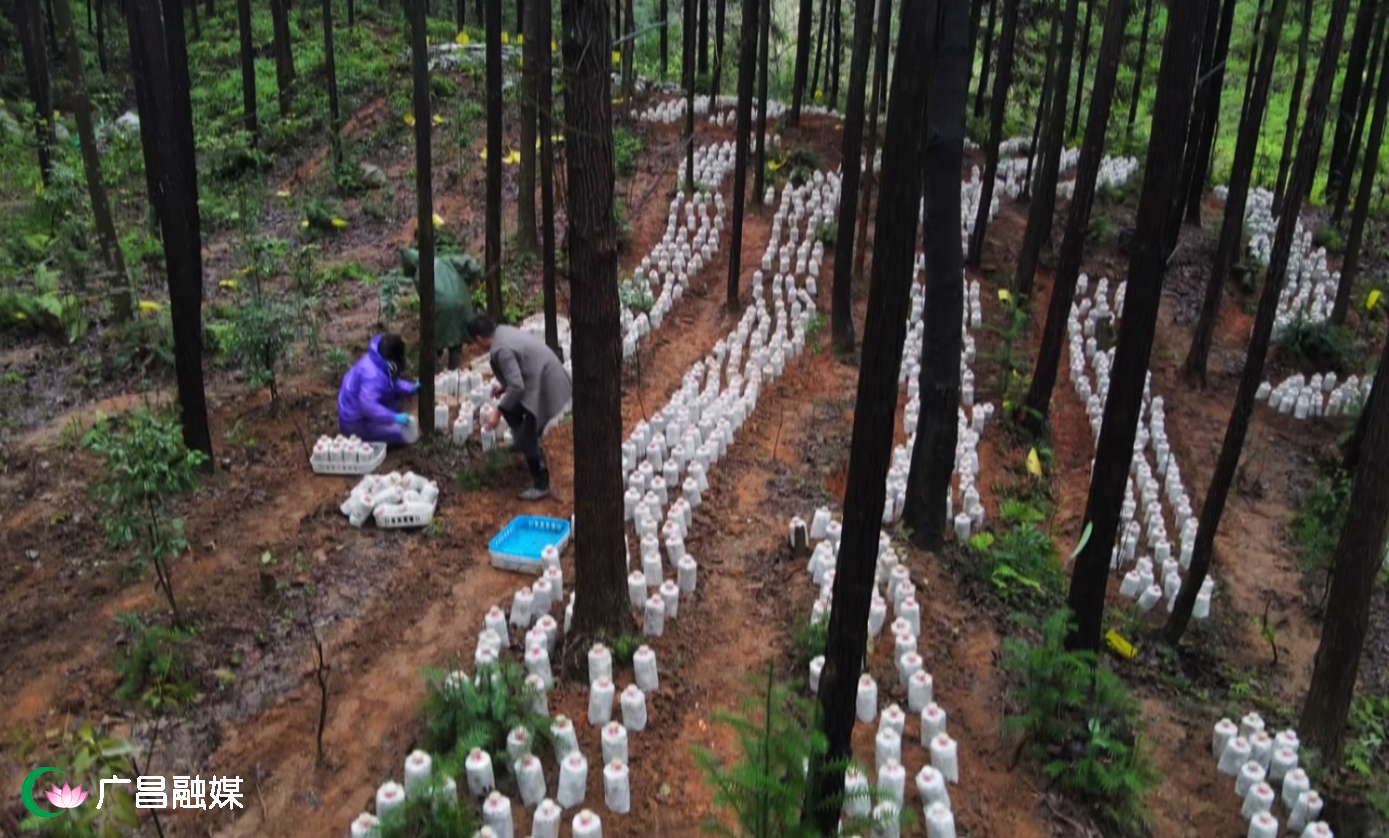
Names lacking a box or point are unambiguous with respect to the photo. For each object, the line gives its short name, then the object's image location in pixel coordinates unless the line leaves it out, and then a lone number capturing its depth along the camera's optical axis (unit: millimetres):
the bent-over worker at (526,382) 7492
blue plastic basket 6906
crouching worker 8438
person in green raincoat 10219
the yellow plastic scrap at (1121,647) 7254
